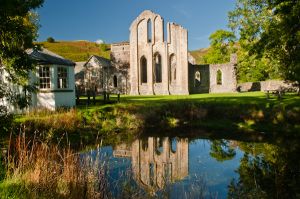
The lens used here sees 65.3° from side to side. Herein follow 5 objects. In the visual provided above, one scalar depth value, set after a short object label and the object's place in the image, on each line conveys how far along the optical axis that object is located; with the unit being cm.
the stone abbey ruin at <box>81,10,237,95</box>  3246
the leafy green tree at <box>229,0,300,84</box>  965
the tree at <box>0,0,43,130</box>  760
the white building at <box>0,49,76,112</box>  1456
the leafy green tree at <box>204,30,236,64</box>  4122
